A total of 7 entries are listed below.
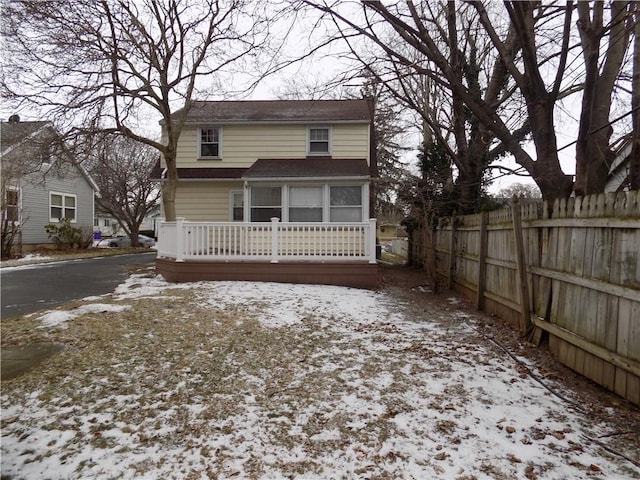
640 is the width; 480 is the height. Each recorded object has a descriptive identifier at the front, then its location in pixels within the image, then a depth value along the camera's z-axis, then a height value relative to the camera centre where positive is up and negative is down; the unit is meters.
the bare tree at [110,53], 8.73 +4.22
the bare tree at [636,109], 4.24 +1.44
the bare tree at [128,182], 22.69 +2.39
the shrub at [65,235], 17.92 -0.82
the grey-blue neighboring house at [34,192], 9.82 +1.31
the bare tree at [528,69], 5.07 +2.35
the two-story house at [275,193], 8.79 +0.92
